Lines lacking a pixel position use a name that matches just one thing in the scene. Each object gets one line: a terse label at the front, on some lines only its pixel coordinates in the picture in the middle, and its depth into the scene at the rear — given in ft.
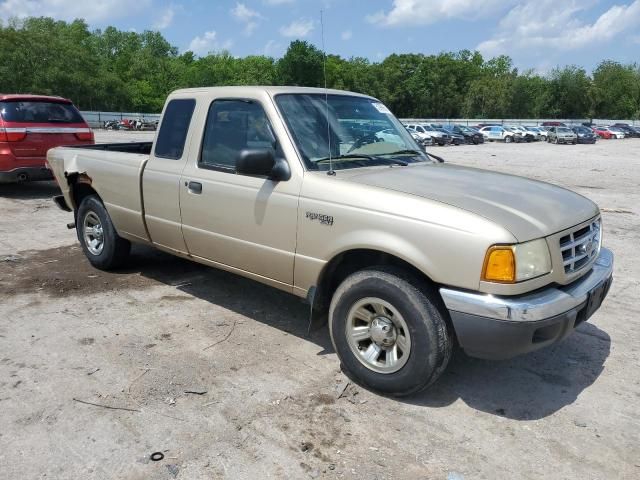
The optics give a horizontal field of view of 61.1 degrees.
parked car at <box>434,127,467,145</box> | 142.51
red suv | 31.99
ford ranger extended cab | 10.00
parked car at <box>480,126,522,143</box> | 163.22
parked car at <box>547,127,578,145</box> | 151.33
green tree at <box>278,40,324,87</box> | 284.00
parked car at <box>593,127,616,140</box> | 187.93
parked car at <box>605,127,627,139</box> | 187.42
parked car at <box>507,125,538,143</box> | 161.58
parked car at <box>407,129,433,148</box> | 136.81
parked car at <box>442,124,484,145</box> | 148.56
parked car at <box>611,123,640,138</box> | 197.47
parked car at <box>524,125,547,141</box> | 164.45
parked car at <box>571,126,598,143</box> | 153.58
